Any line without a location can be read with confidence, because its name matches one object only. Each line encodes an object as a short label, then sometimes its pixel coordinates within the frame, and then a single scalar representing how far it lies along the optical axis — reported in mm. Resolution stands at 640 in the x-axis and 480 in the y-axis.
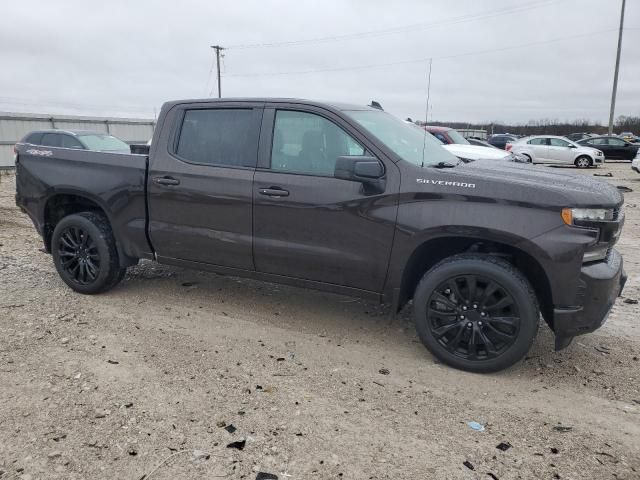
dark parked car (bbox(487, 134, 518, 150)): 33938
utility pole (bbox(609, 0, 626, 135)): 34000
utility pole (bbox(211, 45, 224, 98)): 47606
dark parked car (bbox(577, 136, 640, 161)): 27516
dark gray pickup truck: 3330
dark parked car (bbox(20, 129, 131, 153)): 12703
